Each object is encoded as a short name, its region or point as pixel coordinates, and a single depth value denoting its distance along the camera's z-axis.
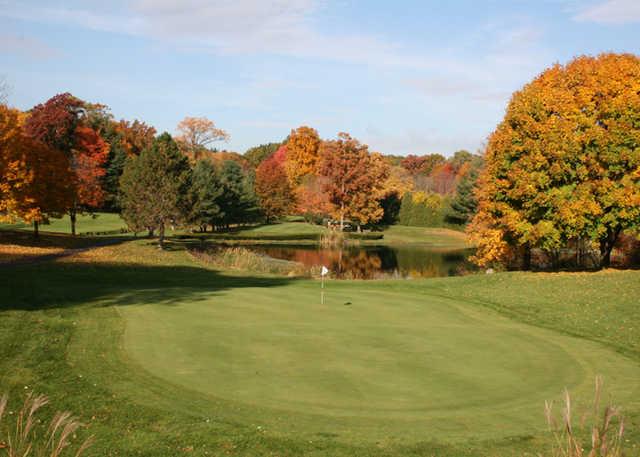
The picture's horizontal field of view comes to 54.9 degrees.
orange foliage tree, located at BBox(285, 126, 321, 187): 119.52
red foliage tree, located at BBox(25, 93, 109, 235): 60.41
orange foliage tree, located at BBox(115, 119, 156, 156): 99.31
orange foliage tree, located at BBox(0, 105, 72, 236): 40.44
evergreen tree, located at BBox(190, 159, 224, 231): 75.08
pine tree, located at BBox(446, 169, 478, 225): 79.38
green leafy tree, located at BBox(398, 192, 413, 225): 94.69
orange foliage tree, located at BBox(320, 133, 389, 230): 86.62
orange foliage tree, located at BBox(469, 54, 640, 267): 29.27
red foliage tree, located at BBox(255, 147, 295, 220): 94.00
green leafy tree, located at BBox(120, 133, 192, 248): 47.03
